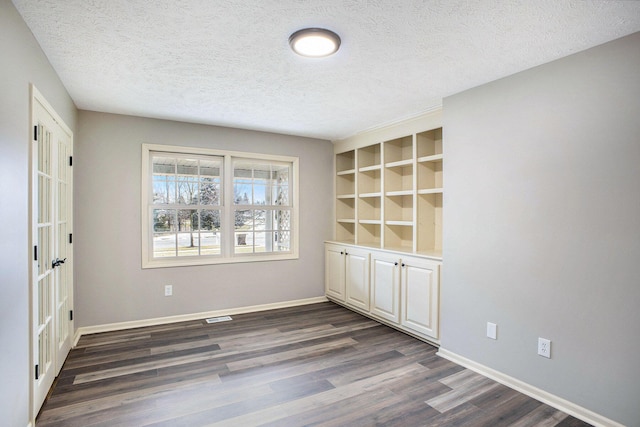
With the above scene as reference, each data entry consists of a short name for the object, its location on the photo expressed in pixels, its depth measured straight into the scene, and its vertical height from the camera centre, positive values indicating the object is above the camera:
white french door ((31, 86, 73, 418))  2.13 -0.27
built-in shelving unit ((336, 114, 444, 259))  3.81 +0.30
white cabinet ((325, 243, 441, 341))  3.44 -0.85
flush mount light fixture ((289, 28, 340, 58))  2.05 +1.05
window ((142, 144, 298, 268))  4.12 +0.06
